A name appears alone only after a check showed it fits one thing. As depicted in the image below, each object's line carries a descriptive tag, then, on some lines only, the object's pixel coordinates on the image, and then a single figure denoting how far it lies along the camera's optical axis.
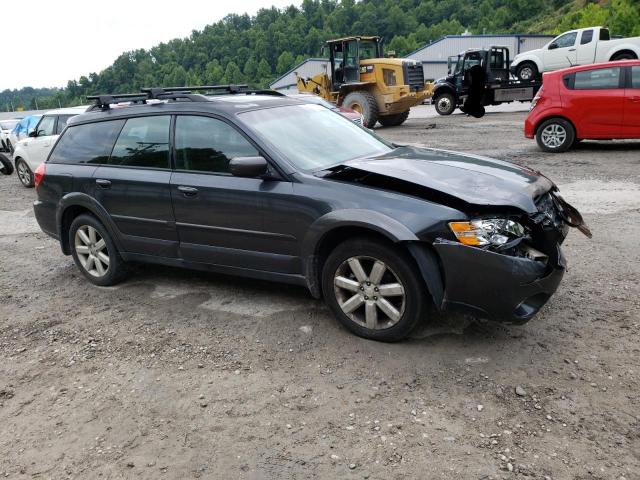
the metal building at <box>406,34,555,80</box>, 51.62
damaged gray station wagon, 3.33
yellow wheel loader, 18.67
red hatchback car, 10.02
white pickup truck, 20.31
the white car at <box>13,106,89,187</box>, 11.52
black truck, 21.55
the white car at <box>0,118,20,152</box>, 19.93
